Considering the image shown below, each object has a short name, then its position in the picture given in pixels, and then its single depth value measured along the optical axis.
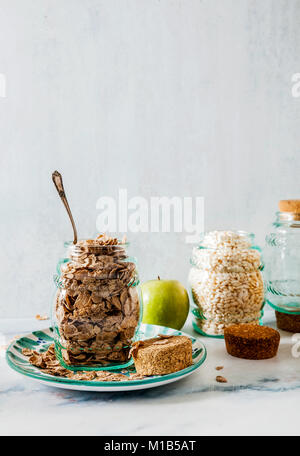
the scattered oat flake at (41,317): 1.25
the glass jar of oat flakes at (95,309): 0.80
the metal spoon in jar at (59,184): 0.85
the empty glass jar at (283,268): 1.12
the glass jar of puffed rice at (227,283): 1.03
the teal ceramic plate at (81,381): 0.70
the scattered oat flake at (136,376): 0.75
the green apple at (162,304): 1.07
